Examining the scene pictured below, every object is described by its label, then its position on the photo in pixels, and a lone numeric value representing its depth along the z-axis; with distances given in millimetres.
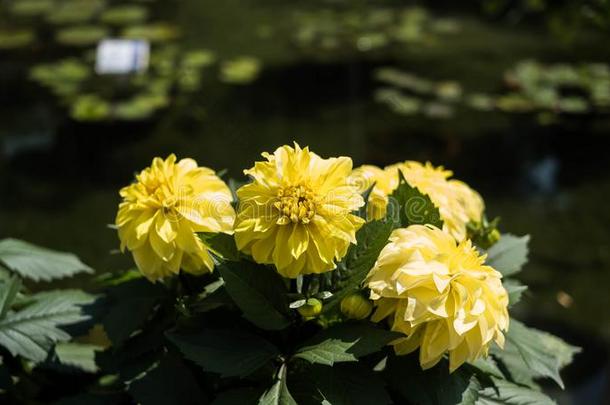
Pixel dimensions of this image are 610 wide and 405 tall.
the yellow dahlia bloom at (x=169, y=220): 1063
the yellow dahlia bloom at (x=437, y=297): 948
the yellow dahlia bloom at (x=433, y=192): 1186
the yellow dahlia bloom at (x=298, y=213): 955
